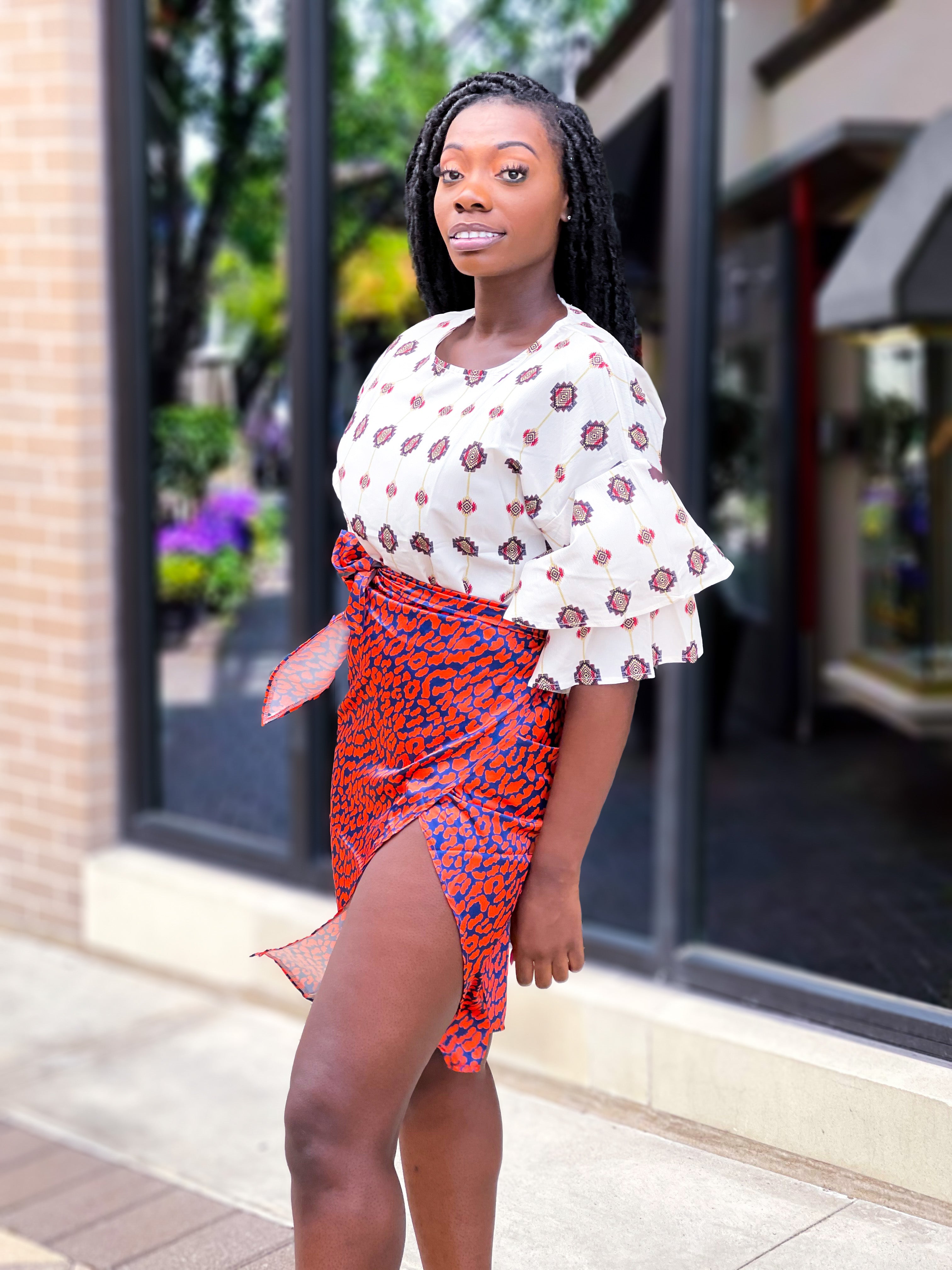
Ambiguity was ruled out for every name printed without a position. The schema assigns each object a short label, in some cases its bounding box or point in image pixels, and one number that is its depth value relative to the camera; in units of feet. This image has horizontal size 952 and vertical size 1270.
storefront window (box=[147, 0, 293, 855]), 14.90
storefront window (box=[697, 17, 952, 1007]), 21.49
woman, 5.73
